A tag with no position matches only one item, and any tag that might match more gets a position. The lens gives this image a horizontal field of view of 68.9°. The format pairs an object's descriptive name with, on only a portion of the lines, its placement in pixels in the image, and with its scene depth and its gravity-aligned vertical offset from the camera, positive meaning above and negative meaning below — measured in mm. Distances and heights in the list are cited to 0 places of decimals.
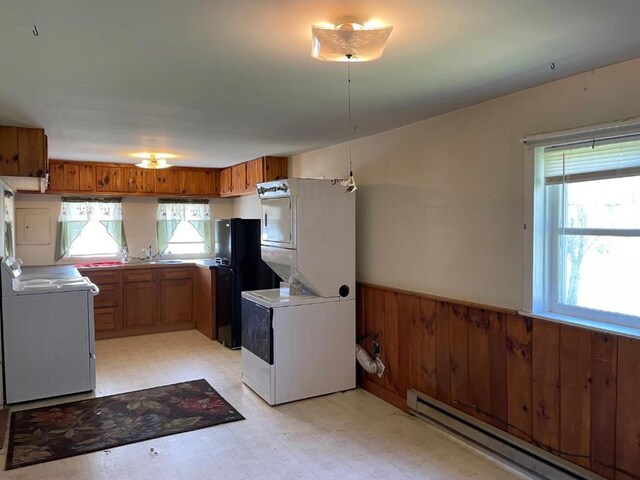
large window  2273 -48
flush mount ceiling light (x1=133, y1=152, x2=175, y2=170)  4996 +717
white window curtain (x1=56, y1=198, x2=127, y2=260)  6000 +111
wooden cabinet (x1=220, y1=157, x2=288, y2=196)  5219 +609
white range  3662 -893
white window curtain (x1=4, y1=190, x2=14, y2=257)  4566 +45
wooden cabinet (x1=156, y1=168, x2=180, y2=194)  6238 +604
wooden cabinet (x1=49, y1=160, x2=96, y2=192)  5605 +610
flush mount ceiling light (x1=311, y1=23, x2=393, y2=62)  1700 +680
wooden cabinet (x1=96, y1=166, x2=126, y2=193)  5871 +597
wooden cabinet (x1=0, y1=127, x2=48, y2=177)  3453 +565
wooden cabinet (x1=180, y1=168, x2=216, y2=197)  6406 +600
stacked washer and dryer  3660 -637
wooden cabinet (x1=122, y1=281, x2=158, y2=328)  5910 -991
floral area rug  2963 -1399
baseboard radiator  2422 -1297
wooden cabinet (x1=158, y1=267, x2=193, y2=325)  6125 -934
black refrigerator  5133 -500
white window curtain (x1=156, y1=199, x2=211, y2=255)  6609 +122
